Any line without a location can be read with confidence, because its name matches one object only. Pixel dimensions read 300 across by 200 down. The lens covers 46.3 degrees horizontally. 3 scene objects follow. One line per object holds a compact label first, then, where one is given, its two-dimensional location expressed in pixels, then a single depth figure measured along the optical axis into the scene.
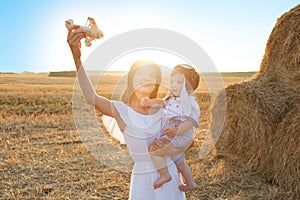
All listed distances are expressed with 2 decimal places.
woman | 1.98
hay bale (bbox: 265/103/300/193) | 3.72
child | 1.91
